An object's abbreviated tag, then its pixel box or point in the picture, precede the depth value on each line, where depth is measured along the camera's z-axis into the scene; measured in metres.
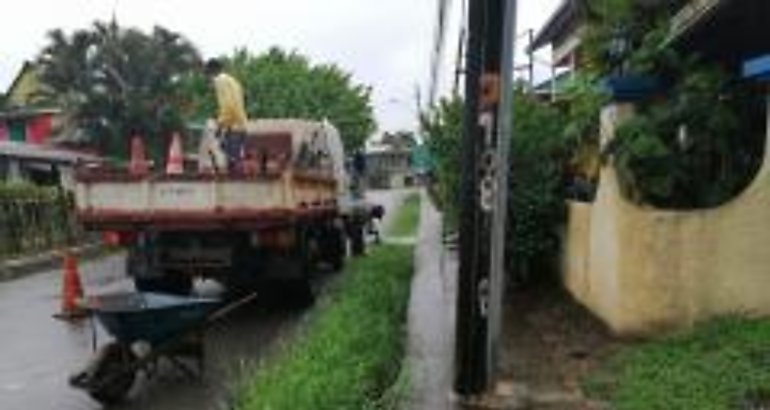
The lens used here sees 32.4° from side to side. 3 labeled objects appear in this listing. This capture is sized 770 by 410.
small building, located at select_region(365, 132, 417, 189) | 99.00
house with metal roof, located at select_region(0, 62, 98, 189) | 41.66
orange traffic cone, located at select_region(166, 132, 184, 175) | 15.98
